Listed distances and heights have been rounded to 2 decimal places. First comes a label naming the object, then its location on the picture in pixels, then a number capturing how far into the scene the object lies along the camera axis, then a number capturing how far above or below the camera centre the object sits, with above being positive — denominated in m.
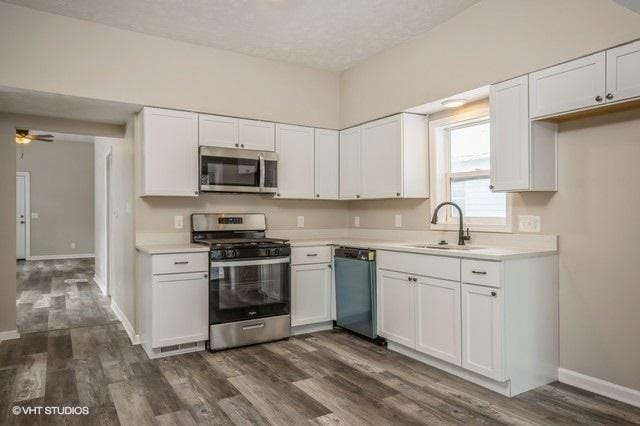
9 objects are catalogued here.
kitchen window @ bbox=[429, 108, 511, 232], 3.51 +0.35
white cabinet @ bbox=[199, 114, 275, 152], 3.99 +0.80
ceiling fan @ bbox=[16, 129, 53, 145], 5.61 +1.13
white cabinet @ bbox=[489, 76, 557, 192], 2.85 +0.47
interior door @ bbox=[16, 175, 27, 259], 9.42 -0.05
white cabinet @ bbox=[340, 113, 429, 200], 3.95 +0.53
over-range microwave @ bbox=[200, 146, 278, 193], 3.89 +0.42
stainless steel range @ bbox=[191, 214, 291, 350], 3.60 -0.66
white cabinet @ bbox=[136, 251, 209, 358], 3.42 -0.74
